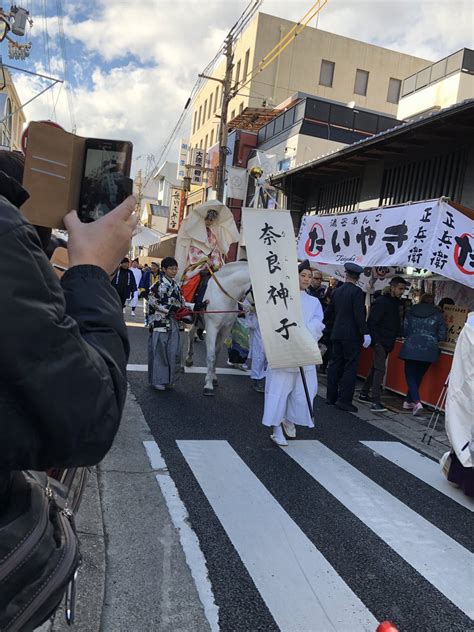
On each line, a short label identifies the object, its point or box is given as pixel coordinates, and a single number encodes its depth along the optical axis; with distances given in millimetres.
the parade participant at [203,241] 8633
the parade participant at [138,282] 16181
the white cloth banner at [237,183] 18594
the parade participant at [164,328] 7234
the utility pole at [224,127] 18078
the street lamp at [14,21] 14352
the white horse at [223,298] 7875
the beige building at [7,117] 16125
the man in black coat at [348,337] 7430
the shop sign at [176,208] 33750
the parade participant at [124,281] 11225
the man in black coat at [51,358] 874
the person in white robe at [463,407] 4406
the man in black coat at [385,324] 7801
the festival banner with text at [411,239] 6629
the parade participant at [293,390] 5477
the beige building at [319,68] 29241
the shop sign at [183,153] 47250
